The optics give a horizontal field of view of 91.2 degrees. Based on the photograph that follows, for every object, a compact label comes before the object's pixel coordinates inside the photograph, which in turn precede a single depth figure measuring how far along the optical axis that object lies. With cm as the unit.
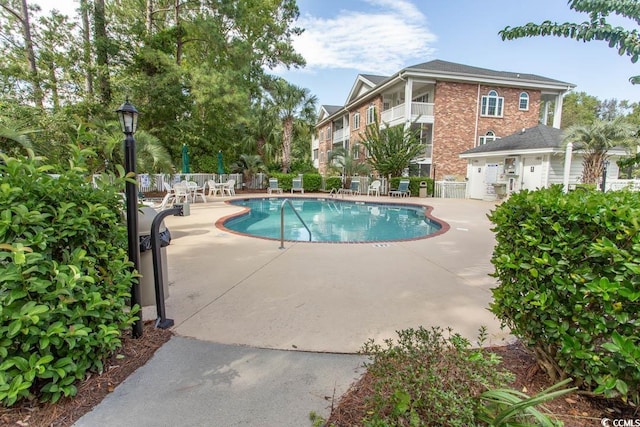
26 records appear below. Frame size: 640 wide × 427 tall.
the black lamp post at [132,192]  238
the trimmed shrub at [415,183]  1772
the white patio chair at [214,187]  1748
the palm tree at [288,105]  2131
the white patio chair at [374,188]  1883
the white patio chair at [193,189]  1465
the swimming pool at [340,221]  909
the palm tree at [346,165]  2050
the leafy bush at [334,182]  2075
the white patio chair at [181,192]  1302
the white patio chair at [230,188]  1814
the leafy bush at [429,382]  149
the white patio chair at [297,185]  2092
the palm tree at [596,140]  1159
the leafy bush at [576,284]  150
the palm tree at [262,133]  2140
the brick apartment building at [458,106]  1908
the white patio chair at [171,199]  1310
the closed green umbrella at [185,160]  1625
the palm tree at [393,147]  1788
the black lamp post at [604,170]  1216
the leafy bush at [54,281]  152
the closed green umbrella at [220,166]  1920
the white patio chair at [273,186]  2050
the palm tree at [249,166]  2128
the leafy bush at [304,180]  2106
